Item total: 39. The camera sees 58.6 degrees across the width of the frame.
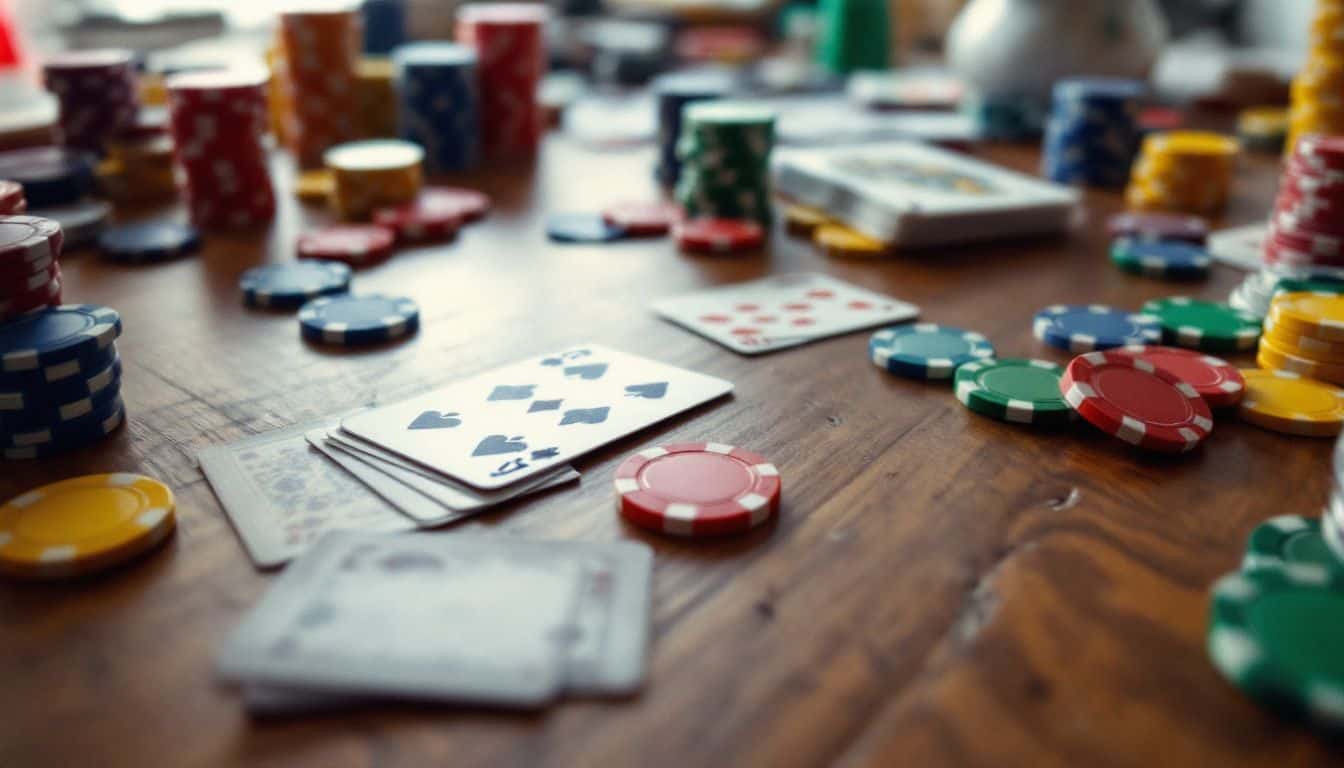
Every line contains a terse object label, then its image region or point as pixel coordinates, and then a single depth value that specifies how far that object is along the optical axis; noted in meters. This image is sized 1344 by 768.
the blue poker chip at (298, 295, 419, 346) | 0.39
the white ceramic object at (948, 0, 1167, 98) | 0.66
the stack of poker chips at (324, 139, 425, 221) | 0.52
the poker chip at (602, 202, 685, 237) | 0.52
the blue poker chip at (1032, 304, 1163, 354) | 0.39
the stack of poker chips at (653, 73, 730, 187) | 0.59
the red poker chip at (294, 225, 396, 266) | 0.47
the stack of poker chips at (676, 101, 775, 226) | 0.51
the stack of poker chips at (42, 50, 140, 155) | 0.55
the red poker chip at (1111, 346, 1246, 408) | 0.34
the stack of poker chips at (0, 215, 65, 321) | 0.31
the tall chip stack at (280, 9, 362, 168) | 0.59
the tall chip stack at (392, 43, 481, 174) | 0.60
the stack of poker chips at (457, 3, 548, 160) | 0.64
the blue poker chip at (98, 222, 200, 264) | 0.47
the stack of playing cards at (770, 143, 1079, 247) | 0.49
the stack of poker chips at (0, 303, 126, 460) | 0.30
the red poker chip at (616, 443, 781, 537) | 0.29
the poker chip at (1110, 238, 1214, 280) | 0.46
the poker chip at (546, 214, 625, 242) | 0.51
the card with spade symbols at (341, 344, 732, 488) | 0.31
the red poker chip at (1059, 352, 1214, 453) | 0.32
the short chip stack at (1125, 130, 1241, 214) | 0.55
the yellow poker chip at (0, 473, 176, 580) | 0.27
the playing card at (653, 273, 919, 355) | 0.40
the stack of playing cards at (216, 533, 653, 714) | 0.24
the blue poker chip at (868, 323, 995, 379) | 0.37
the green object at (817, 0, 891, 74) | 0.86
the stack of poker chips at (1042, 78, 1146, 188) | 0.58
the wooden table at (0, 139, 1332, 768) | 0.23
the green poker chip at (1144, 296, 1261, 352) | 0.39
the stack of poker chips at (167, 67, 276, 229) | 0.50
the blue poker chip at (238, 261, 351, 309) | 0.42
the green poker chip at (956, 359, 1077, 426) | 0.34
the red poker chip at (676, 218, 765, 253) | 0.49
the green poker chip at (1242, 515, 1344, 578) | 0.26
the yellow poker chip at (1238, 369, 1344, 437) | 0.33
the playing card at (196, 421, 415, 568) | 0.28
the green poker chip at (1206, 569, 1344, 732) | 0.23
